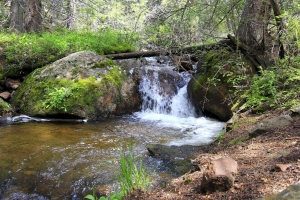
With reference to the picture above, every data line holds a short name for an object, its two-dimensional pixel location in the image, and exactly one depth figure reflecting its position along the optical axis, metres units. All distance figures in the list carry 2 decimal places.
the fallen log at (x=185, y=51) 7.93
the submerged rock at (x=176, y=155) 4.30
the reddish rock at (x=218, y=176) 2.25
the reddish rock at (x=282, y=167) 2.29
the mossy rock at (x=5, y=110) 8.02
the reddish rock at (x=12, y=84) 9.34
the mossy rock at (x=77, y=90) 8.16
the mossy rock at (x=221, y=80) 7.27
